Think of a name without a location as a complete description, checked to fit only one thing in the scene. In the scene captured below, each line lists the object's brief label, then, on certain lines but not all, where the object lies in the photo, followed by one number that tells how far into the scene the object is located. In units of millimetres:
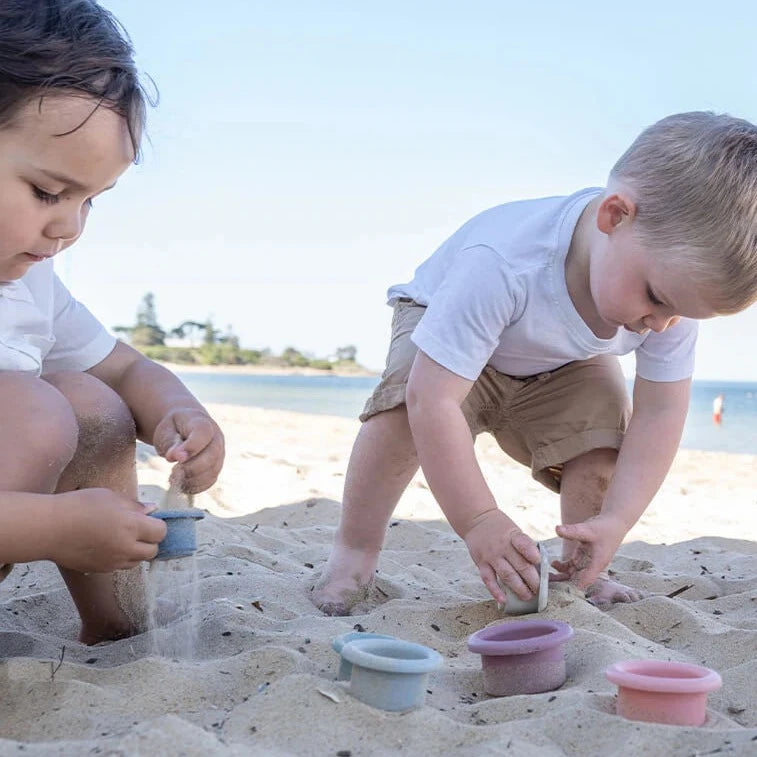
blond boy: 2334
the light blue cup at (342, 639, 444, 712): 1648
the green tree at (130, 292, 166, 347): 52097
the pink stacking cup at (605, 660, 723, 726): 1619
